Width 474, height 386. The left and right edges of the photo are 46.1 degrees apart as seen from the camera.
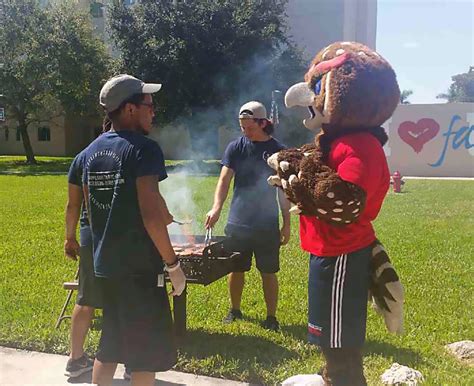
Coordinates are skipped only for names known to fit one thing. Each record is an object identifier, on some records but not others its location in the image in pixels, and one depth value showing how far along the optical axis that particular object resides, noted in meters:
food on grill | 3.85
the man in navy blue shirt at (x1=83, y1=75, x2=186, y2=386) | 2.62
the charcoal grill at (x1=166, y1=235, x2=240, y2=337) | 3.68
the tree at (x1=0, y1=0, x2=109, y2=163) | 23.42
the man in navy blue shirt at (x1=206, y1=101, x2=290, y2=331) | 4.17
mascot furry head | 2.41
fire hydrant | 14.69
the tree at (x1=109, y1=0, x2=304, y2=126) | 16.23
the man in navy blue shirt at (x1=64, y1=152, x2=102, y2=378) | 3.18
